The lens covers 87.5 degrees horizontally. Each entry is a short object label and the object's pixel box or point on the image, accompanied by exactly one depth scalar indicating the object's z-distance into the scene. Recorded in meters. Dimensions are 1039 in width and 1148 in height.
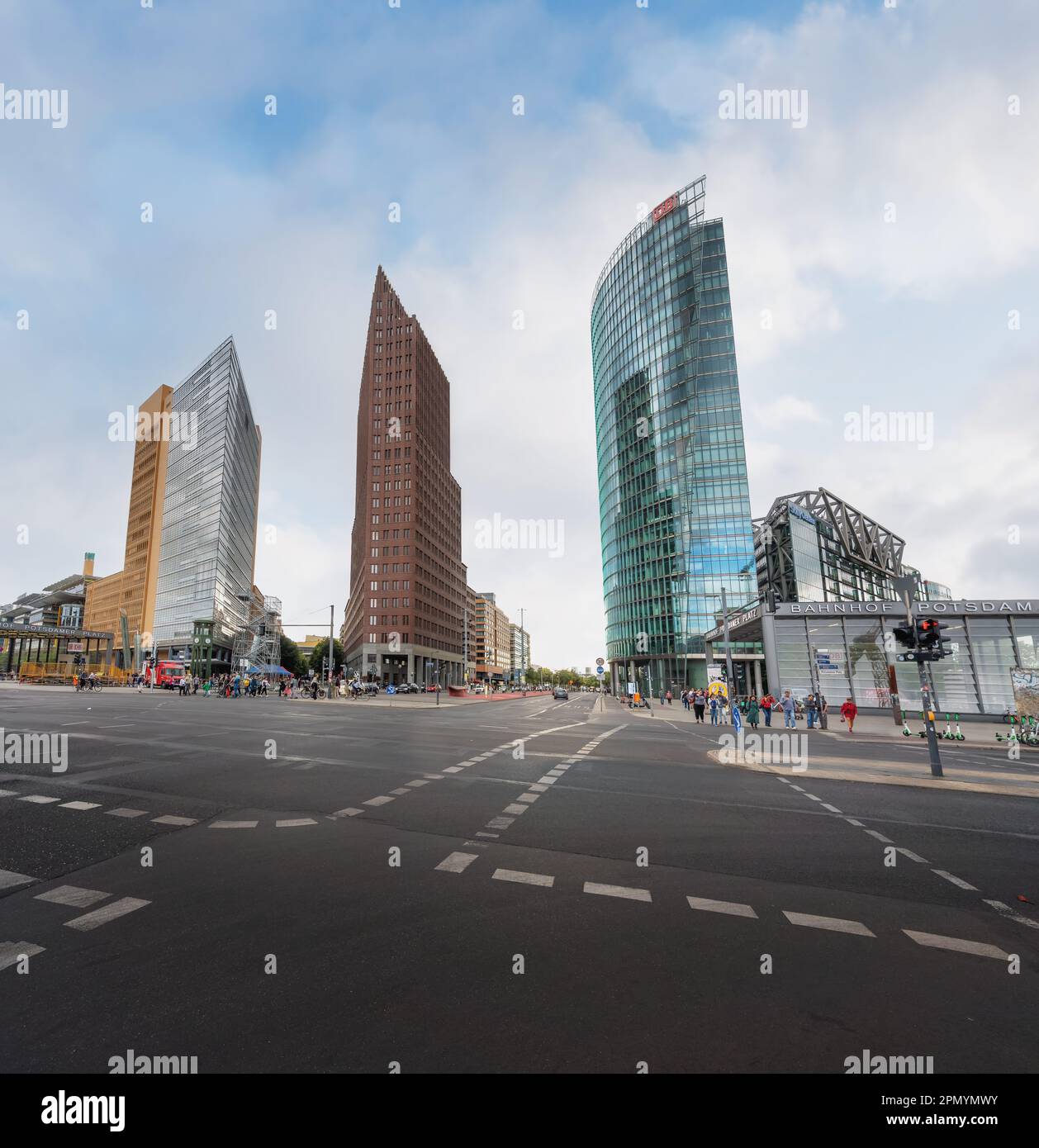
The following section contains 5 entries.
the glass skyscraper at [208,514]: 96.69
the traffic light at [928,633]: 13.42
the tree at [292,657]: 136.62
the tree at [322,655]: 146.00
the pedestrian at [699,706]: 29.44
